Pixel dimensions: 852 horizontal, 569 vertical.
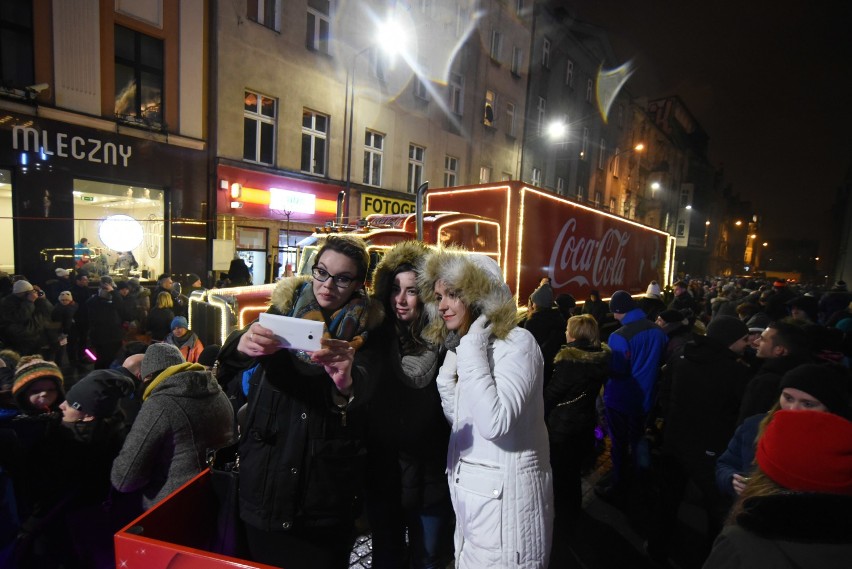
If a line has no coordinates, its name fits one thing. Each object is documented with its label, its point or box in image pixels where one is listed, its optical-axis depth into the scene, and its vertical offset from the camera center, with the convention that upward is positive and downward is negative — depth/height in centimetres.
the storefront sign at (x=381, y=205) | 1594 +172
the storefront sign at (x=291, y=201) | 1325 +136
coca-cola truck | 814 +52
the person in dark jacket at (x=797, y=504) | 113 -66
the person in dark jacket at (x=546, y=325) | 498 -83
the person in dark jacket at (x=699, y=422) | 319 -121
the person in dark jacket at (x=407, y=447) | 221 -106
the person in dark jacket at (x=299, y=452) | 175 -89
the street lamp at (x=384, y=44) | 1495 +782
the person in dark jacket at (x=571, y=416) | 346 -131
